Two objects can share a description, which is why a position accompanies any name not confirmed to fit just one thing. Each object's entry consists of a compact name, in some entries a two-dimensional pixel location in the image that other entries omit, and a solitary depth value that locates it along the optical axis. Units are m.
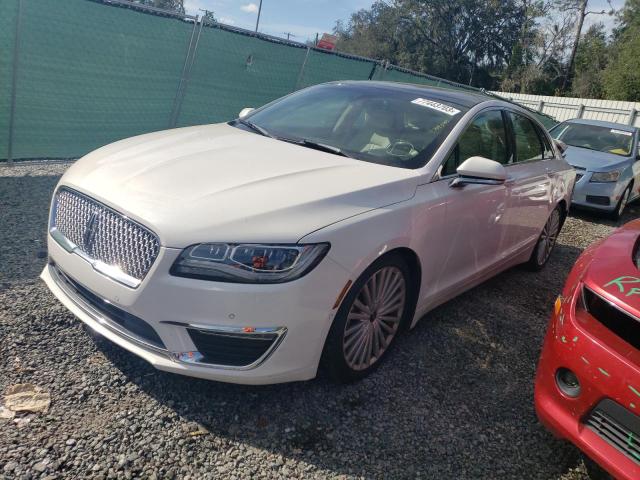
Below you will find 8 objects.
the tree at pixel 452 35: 45.53
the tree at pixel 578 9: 36.94
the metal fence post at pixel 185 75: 7.01
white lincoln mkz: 2.11
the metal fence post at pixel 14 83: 5.39
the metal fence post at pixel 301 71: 8.60
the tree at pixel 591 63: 38.62
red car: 1.91
